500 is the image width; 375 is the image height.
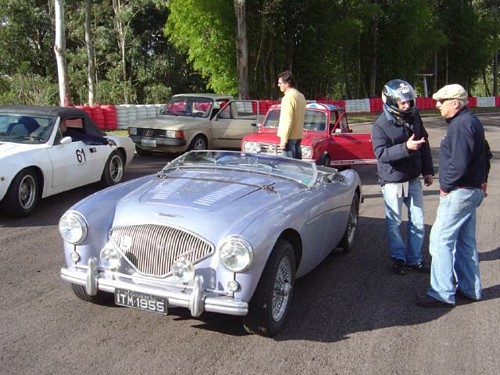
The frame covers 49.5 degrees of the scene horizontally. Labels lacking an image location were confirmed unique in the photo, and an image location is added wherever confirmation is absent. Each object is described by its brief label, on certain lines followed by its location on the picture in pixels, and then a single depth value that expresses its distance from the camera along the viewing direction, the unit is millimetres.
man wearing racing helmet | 5031
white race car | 6988
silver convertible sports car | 3604
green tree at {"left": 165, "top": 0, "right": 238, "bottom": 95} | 24672
